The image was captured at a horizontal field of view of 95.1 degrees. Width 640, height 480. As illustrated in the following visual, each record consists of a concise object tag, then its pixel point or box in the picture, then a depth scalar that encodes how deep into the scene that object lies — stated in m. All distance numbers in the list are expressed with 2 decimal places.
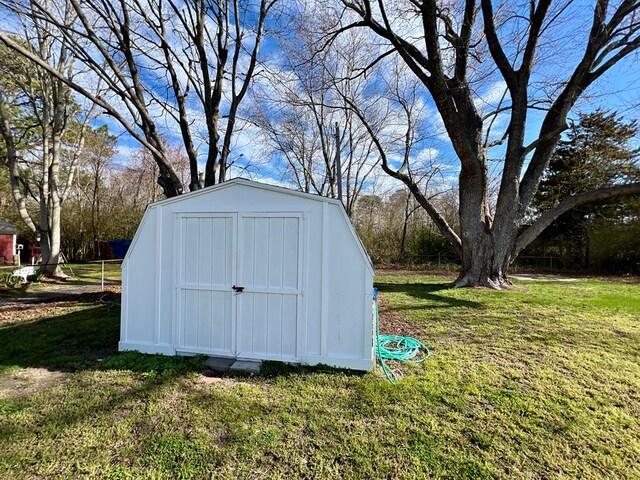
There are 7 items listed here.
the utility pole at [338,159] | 13.80
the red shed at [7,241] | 15.71
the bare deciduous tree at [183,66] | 6.42
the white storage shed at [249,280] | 3.20
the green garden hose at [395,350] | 3.23
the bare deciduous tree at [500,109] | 7.29
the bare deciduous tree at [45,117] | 9.19
